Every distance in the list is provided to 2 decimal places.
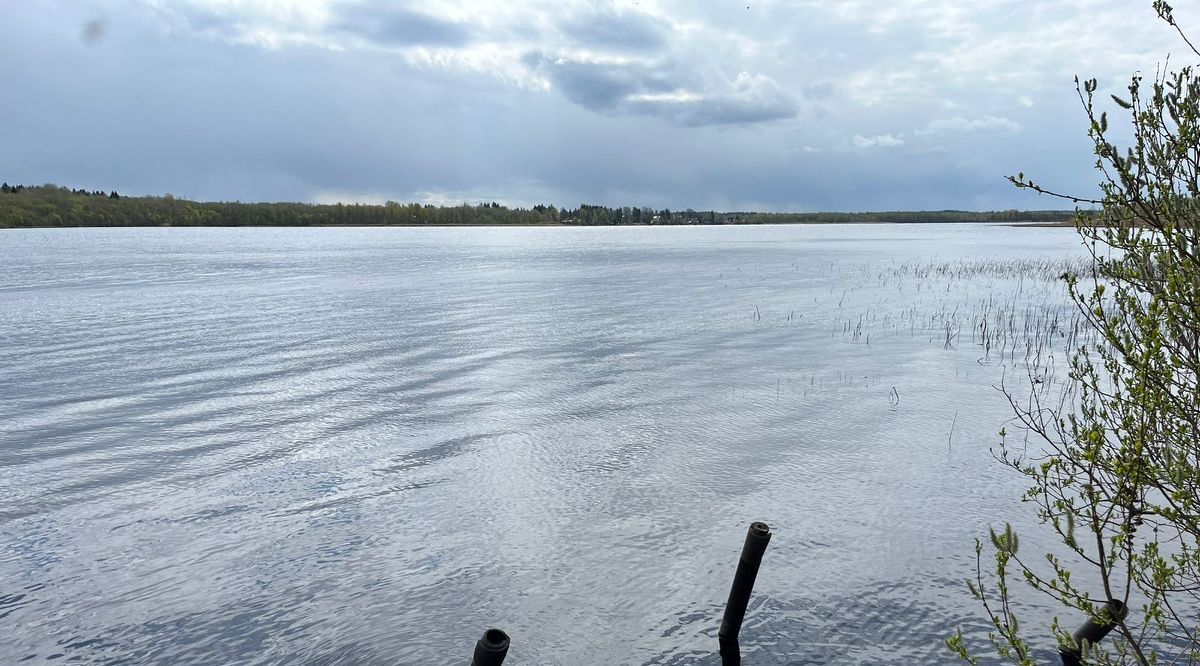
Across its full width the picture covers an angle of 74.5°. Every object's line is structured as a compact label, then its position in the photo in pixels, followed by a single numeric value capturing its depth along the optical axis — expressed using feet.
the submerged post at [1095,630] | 16.57
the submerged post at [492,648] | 16.52
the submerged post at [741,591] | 21.54
